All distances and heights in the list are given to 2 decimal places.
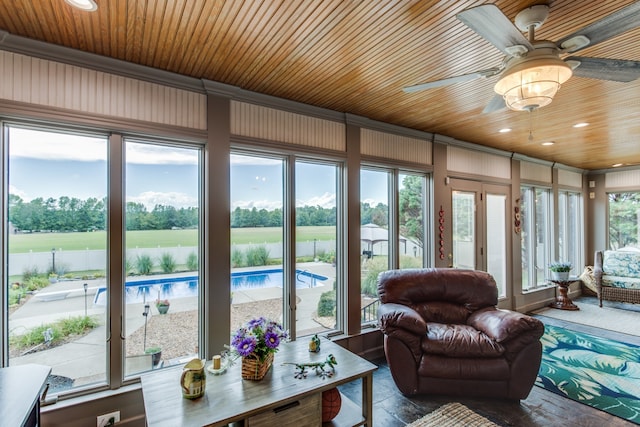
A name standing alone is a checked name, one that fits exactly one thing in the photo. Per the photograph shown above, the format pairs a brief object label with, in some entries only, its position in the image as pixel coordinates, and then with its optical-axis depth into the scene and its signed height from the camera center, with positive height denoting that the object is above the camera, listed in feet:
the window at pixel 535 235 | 18.99 -1.25
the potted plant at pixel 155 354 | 8.41 -3.67
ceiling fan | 4.65 +2.80
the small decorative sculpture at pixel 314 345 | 7.88 -3.24
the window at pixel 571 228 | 21.68 -0.97
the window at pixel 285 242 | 10.00 -0.86
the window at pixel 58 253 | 7.13 -0.81
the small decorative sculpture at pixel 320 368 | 6.73 -3.37
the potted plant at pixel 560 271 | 18.35 -3.29
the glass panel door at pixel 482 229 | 15.51 -0.68
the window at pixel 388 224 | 12.53 -0.32
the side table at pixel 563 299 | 18.69 -5.16
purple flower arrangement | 6.47 -2.57
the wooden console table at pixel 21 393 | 3.90 -2.44
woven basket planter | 6.48 -3.14
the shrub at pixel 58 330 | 7.09 -2.65
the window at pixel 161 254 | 8.32 -0.99
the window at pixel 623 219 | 21.44 -0.32
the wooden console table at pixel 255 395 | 5.42 -3.40
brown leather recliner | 8.63 -3.89
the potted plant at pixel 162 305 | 8.66 -2.42
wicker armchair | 18.07 -3.71
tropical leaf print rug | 9.08 -5.44
